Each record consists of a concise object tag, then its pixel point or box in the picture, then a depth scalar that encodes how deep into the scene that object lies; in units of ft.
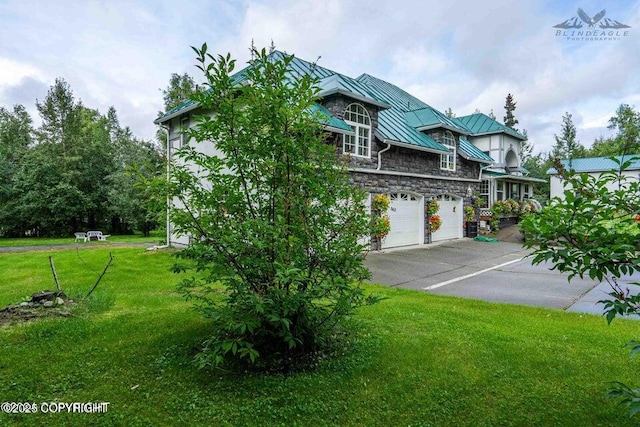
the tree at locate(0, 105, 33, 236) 73.72
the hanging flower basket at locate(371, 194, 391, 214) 39.35
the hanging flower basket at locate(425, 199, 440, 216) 47.10
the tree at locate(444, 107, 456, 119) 137.08
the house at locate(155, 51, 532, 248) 37.60
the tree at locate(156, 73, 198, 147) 82.28
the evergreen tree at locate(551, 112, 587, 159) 115.15
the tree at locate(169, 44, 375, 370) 9.17
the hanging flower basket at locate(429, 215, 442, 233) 47.70
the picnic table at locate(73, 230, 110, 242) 62.39
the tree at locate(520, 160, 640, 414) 5.83
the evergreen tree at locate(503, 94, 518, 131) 118.11
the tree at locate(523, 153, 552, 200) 94.31
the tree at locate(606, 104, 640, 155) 115.18
